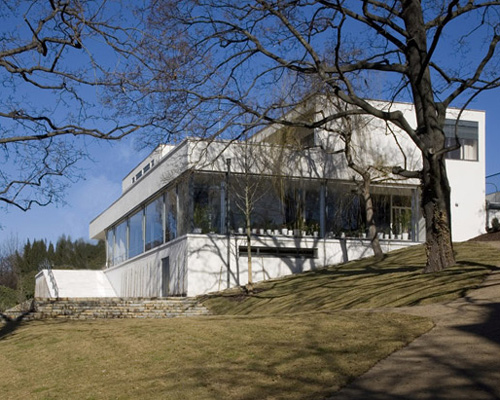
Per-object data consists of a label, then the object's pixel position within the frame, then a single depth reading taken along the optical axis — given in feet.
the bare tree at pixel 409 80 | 53.62
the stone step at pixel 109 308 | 66.95
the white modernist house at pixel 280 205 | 85.40
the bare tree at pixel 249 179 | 84.69
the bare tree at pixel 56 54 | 41.93
